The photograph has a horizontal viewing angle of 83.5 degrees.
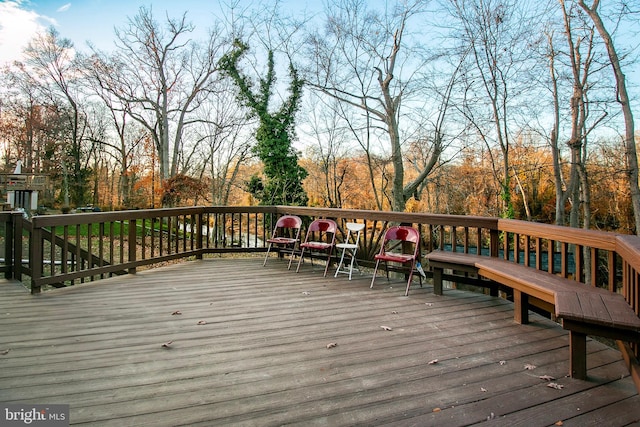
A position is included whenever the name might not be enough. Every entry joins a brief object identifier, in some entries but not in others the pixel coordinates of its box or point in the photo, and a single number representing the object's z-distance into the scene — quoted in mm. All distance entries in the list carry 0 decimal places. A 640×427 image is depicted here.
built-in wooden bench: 1990
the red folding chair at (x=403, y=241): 4230
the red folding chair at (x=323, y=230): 5141
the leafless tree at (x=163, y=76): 16188
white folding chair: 5027
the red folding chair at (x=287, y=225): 5504
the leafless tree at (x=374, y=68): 10734
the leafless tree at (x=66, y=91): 17125
